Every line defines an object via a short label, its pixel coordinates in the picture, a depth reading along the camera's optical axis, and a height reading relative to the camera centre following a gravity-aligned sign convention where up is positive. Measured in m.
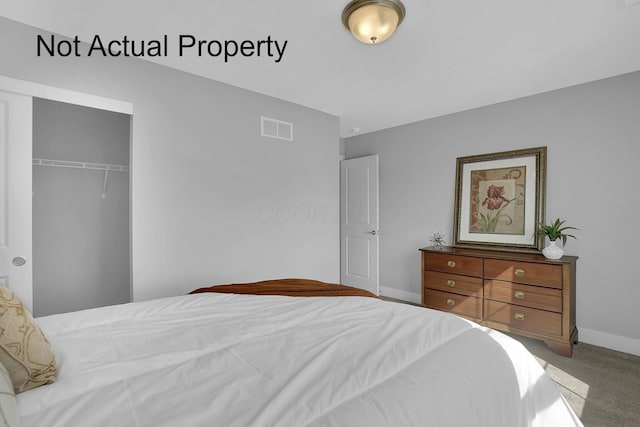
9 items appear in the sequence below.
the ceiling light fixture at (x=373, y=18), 1.83 +1.16
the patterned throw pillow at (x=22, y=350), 0.90 -0.42
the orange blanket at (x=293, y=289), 1.98 -0.51
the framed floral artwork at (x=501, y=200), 3.34 +0.13
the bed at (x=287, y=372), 0.82 -0.52
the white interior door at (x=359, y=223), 4.53 -0.19
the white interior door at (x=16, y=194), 2.02 +0.10
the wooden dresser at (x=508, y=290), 2.80 -0.79
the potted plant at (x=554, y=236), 2.92 -0.23
